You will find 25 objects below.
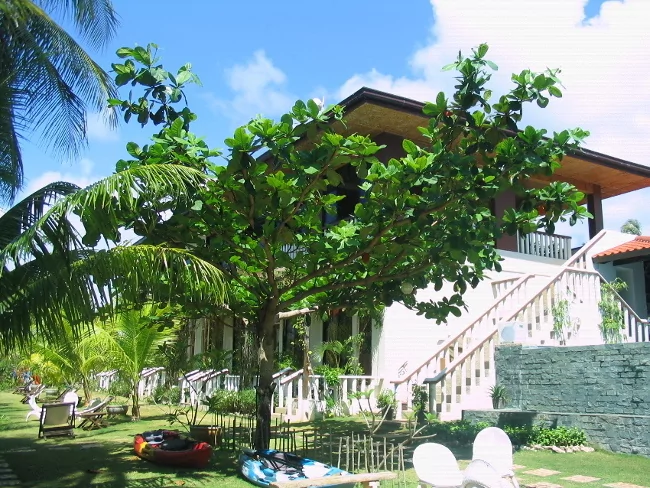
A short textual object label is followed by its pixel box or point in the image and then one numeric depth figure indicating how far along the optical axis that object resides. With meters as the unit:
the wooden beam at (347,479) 6.54
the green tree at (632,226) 45.75
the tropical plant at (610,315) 14.45
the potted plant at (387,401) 13.73
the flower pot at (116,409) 16.19
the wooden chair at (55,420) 13.04
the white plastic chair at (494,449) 6.68
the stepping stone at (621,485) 7.81
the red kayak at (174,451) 9.48
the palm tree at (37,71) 9.66
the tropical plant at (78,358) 16.33
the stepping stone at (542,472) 8.55
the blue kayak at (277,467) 7.91
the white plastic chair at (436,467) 6.37
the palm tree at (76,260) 6.62
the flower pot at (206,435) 11.52
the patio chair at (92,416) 14.43
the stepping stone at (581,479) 8.12
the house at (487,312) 12.95
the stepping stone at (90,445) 11.95
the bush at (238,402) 15.93
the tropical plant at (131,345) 16.14
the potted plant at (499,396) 12.35
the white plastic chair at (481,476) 5.88
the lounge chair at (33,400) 15.68
